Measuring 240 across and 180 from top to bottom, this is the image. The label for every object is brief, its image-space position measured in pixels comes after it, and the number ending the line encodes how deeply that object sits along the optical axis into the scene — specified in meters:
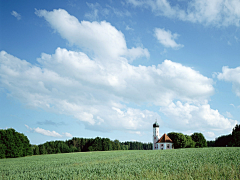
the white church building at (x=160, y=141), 91.80
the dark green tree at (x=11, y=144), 66.22
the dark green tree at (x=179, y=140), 95.94
